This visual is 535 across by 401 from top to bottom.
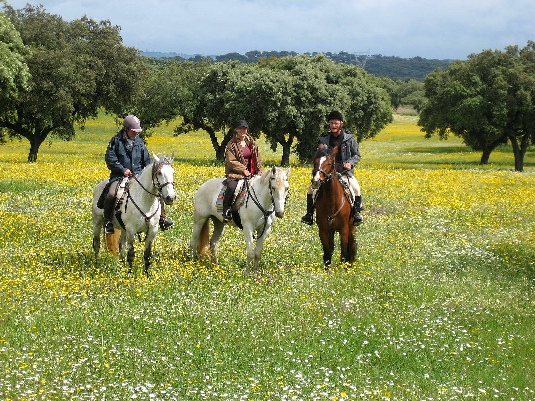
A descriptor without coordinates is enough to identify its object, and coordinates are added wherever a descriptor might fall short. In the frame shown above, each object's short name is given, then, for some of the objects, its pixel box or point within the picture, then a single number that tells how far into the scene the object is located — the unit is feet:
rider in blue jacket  50.85
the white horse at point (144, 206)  48.39
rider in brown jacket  52.49
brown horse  49.78
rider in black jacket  51.55
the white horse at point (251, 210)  48.85
